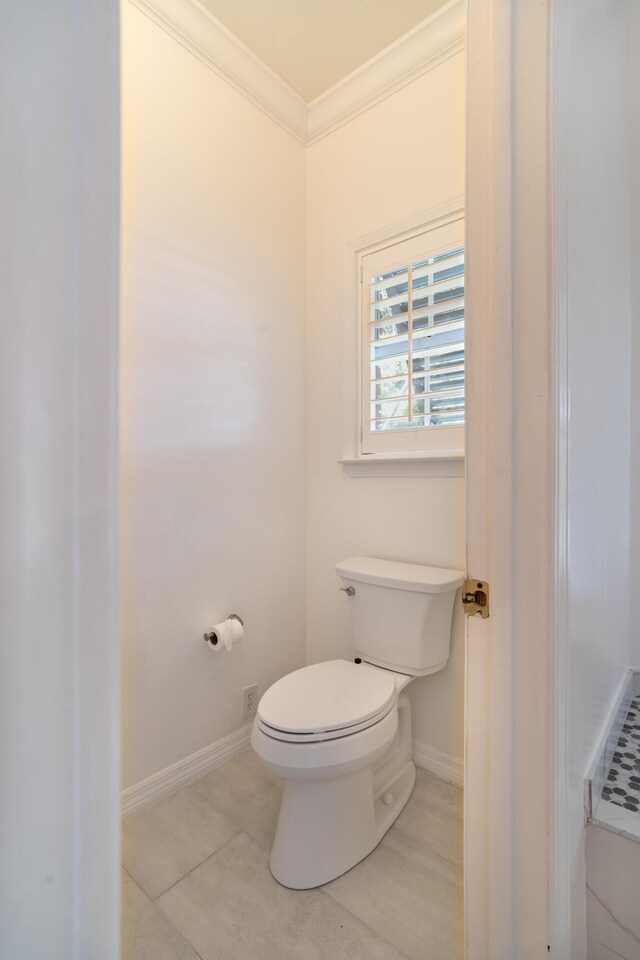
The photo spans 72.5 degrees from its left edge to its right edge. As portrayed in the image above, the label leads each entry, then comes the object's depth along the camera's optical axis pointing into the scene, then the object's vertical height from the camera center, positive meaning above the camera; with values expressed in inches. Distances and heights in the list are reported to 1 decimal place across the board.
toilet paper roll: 60.7 -21.9
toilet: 45.3 -26.5
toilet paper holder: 61.6 -22.3
